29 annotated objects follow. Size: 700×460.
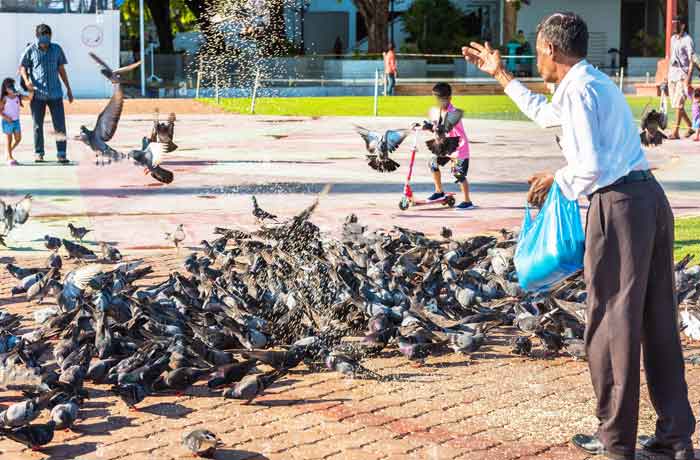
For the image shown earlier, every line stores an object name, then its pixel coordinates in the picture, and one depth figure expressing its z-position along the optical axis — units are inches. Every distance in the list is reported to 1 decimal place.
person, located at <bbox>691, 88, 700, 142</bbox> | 790.5
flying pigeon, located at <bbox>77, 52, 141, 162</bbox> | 365.7
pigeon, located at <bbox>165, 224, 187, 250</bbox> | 387.2
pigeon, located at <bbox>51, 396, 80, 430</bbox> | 205.2
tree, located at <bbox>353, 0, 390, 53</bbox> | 1776.6
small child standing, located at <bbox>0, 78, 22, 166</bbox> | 647.1
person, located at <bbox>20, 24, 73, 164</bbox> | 653.9
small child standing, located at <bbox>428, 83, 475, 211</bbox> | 470.0
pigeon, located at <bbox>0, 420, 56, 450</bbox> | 196.7
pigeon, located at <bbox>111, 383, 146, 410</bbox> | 220.2
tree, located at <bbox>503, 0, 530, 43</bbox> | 1822.1
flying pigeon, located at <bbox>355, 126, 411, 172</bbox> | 459.5
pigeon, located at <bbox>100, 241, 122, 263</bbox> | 370.0
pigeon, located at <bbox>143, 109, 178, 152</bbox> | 399.9
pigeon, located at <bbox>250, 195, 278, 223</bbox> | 387.5
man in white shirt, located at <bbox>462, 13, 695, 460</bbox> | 179.5
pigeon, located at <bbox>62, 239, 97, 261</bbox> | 366.0
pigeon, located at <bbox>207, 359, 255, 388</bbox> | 229.6
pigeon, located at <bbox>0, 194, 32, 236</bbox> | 417.4
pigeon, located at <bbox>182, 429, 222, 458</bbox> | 190.9
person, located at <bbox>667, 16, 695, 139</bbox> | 836.0
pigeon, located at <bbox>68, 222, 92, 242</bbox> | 400.2
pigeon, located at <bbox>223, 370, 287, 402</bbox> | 224.4
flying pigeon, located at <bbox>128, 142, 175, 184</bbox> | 381.1
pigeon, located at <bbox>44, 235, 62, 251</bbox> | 376.5
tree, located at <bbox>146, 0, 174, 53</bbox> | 2002.7
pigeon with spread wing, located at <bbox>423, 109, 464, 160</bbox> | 464.4
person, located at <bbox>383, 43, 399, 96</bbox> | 1395.5
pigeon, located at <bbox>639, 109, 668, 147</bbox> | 509.7
